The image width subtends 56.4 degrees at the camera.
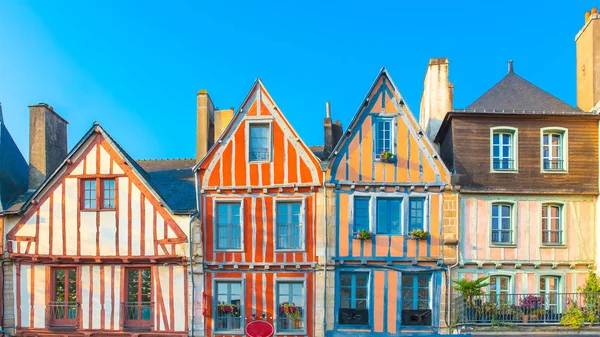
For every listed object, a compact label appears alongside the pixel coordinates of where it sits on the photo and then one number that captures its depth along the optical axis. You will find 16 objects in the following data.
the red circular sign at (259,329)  13.06
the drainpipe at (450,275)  15.16
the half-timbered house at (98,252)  15.53
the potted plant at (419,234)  15.20
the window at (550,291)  15.18
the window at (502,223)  15.50
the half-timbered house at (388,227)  15.27
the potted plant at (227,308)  15.53
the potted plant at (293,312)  15.36
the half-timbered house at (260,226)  15.44
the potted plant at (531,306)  14.68
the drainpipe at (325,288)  15.16
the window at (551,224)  15.47
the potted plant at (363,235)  15.22
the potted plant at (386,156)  15.41
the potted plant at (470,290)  14.52
